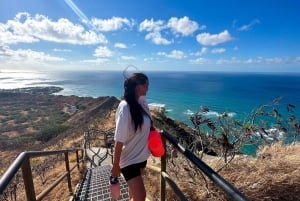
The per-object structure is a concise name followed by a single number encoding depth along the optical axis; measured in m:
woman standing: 2.00
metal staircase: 3.89
